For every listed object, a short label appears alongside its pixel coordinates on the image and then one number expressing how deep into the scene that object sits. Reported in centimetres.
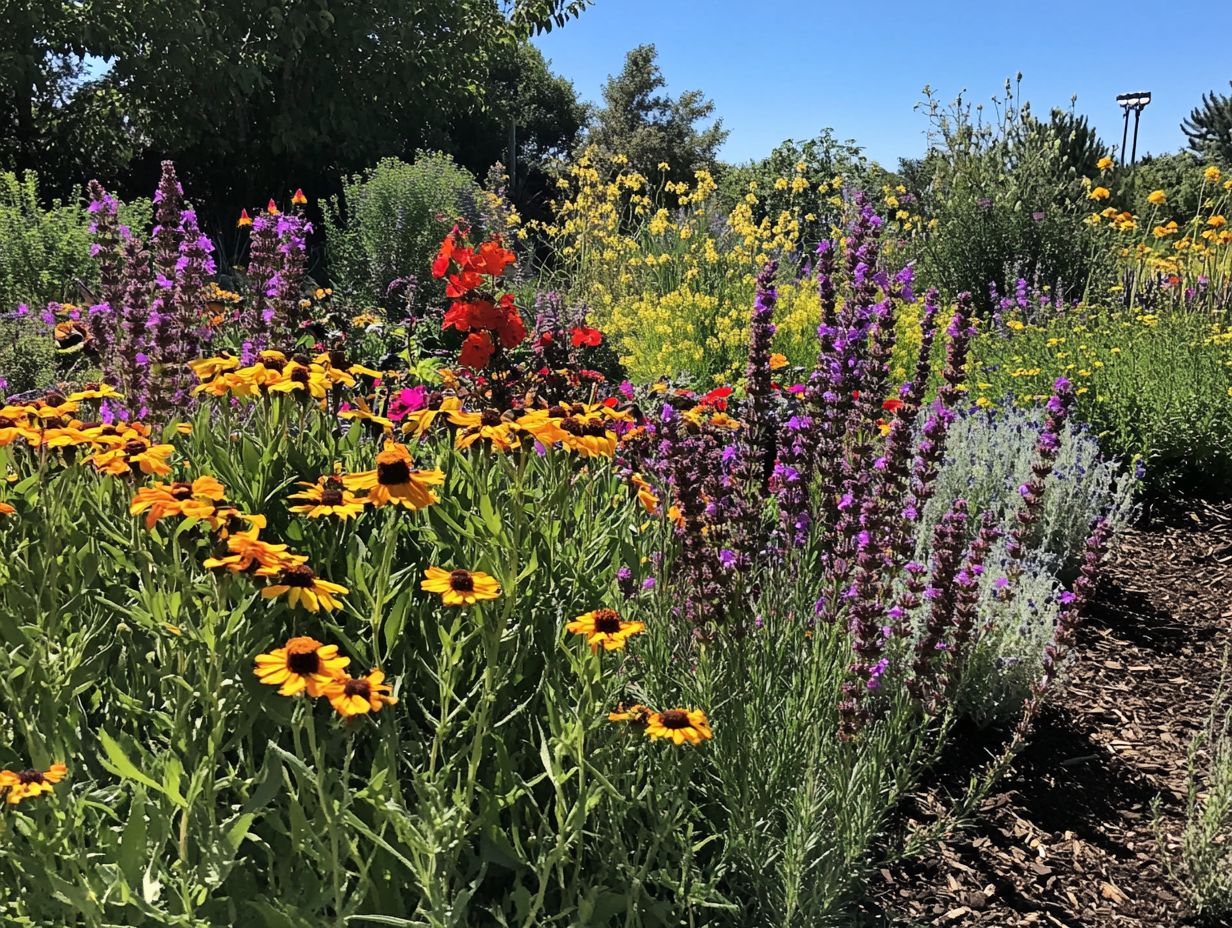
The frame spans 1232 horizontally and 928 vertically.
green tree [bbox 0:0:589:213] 1244
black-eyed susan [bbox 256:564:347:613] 128
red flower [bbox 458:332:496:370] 247
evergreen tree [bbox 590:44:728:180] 3039
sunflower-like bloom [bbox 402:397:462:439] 197
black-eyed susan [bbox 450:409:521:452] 174
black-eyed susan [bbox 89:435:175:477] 160
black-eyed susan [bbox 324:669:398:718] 114
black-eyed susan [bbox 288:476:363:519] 147
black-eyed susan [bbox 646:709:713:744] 136
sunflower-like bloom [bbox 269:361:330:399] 185
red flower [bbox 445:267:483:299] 262
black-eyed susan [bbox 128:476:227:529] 137
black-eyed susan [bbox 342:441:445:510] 147
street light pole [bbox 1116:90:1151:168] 1727
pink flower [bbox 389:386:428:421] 253
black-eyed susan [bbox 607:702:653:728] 142
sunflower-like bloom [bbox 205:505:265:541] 138
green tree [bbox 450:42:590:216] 2084
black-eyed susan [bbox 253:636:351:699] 114
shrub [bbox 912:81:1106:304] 916
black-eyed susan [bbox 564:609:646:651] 138
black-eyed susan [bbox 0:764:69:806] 111
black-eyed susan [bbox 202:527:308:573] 128
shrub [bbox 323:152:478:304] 945
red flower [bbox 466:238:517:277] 264
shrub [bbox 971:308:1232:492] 491
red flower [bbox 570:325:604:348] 341
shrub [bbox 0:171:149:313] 716
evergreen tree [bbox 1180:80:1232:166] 3378
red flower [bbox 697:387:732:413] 271
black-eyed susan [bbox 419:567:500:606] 133
